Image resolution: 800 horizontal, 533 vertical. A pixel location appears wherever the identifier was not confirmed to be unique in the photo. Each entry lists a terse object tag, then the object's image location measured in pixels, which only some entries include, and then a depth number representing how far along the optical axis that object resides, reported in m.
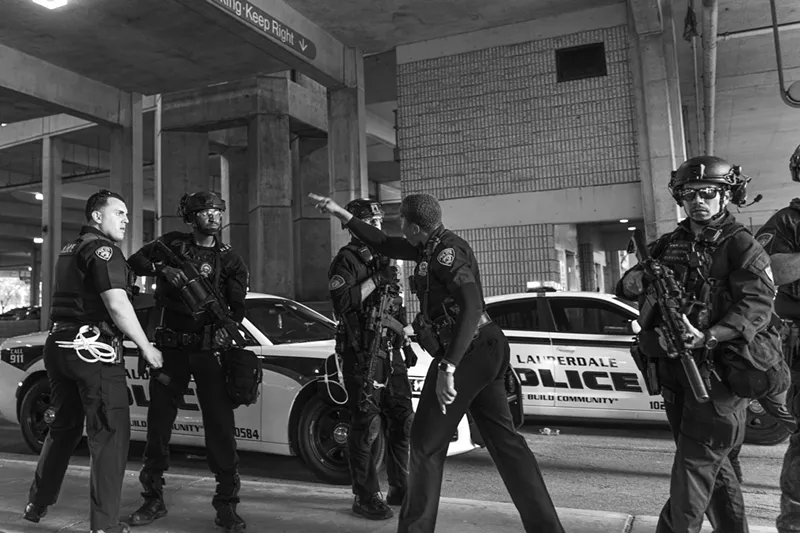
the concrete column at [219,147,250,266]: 17.77
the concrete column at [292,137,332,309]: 15.25
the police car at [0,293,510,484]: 5.03
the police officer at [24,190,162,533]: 3.52
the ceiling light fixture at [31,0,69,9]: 7.30
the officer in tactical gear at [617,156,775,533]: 2.75
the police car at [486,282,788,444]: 6.49
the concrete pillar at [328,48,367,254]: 11.91
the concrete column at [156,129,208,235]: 14.73
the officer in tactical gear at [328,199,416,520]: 4.02
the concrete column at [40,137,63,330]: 18.59
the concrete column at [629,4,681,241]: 10.03
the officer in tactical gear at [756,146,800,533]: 2.94
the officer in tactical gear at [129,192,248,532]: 3.89
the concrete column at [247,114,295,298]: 14.05
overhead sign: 8.86
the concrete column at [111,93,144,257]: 13.91
